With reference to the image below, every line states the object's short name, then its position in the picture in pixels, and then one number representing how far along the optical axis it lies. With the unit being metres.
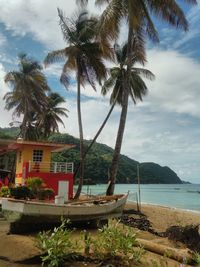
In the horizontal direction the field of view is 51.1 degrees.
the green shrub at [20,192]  7.98
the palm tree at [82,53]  14.89
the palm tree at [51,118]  25.71
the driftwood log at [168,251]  5.13
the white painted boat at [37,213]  7.01
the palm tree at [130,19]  11.23
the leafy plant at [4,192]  10.56
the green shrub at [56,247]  4.27
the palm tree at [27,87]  20.87
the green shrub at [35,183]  10.77
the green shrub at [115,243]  4.59
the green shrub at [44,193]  10.44
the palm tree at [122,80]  16.90
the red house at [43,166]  13.29
